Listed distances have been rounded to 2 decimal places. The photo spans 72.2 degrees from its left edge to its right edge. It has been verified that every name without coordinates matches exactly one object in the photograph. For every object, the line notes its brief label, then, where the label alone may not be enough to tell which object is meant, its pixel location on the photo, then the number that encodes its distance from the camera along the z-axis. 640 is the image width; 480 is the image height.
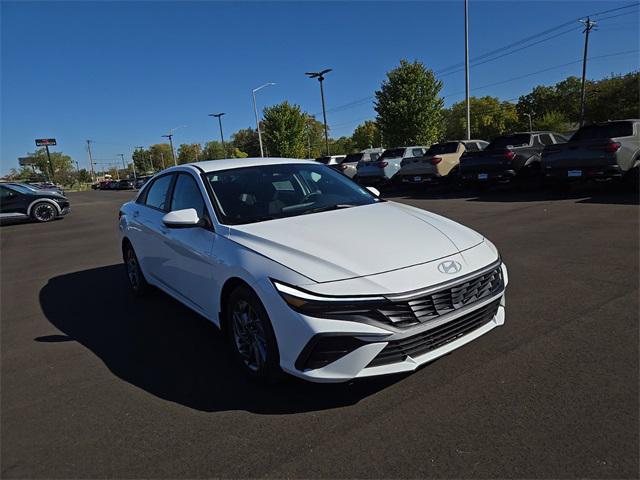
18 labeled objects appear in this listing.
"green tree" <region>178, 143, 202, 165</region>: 124.29
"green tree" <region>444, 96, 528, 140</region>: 89.00
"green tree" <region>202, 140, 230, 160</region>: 115.59
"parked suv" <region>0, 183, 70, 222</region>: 16.52
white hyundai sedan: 2.54
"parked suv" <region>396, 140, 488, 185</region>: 15.36
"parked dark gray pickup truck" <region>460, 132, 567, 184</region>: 12.86
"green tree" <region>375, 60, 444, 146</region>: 31.89
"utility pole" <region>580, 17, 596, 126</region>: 39.47
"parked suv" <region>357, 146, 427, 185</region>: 17.83
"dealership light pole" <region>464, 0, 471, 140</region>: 22.69
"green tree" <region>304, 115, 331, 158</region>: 103.75
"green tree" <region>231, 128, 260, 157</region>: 94.69
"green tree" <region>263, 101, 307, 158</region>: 43.28
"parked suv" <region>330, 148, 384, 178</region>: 21.17
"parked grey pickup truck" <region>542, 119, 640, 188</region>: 10.13
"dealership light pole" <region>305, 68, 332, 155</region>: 32.21
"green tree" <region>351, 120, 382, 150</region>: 97.42
